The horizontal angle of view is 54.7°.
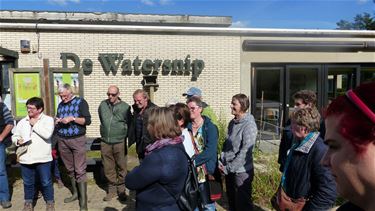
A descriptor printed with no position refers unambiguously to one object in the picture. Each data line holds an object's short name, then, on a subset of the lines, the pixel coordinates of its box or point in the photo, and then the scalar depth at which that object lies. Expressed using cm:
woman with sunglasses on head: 418
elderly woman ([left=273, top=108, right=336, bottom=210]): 265
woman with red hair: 90
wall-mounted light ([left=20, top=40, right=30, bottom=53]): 1115
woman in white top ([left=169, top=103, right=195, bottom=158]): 389
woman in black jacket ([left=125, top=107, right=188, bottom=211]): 277
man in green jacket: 581
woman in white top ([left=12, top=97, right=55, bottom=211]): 495
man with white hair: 539
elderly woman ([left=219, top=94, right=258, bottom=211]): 419
